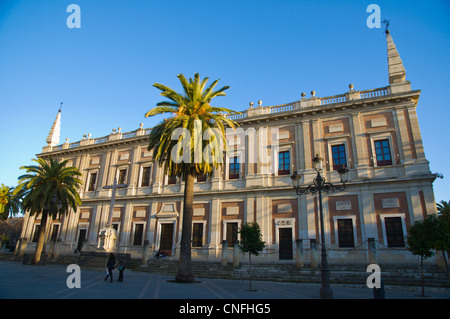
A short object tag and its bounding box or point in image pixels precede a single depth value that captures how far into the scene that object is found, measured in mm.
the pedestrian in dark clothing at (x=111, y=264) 12698
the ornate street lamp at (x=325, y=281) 9586
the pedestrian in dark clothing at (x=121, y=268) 12821
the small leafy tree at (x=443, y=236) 11617
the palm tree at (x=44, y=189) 22750
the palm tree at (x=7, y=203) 32312
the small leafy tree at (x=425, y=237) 11781
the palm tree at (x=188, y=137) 15227
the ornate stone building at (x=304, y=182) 17875
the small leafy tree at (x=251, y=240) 13940
